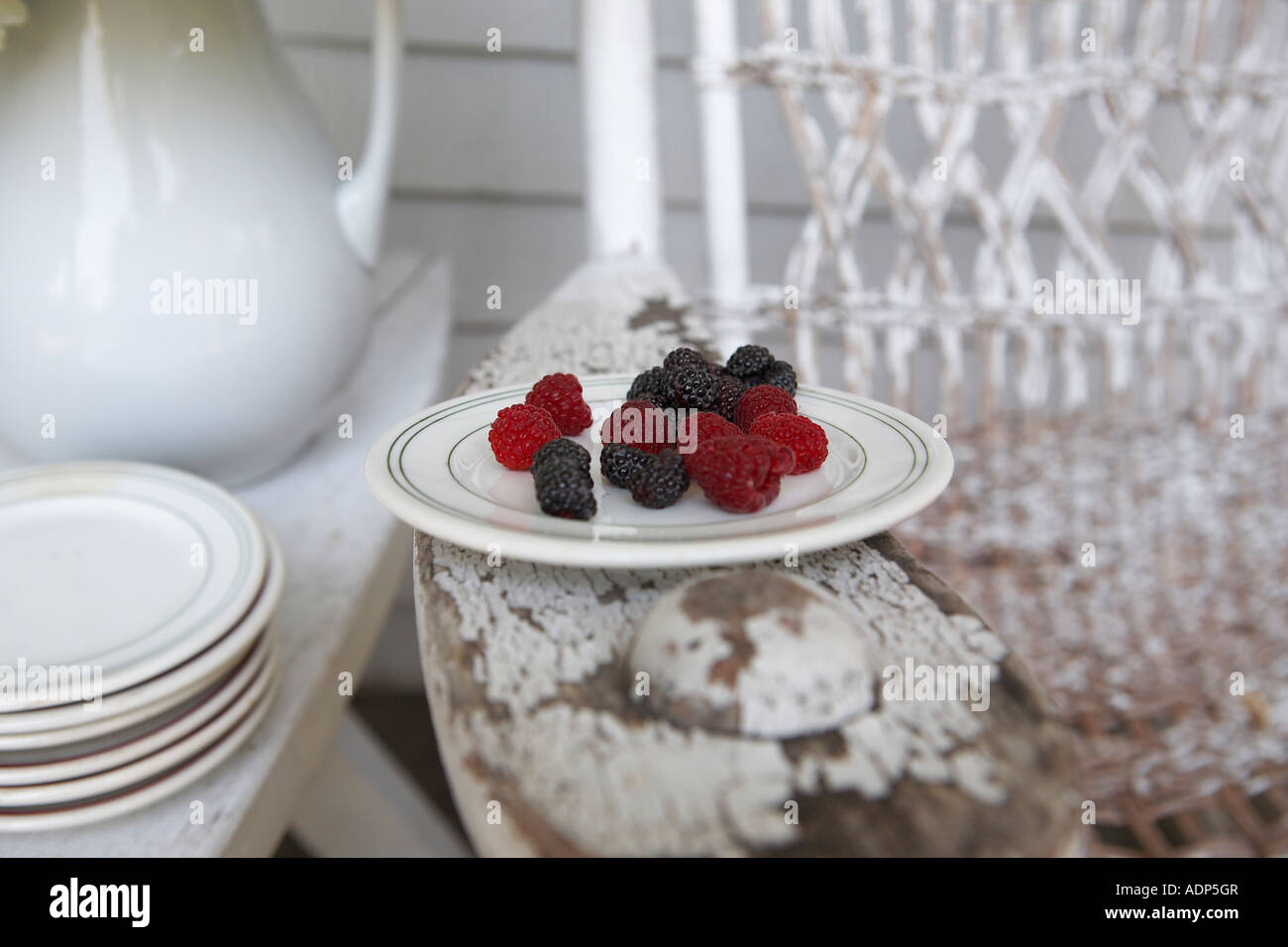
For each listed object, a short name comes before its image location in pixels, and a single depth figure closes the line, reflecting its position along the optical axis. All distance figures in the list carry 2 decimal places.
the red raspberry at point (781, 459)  0.33
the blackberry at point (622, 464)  0.34
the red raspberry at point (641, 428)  0.36
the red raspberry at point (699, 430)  0.36
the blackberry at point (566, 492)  0.32
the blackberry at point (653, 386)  0.39
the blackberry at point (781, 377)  0.42
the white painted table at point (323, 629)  0.42
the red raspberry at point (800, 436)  0.35
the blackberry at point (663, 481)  0.33
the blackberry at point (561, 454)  0.33
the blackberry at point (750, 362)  0.42
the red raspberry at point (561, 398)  0.39
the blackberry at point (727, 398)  0.40
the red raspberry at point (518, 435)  0.36
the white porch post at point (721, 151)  0.84
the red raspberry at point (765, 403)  0.38
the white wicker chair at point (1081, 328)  0.83
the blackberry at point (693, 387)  0.39
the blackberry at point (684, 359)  0.39
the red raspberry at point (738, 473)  0.32
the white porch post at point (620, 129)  0.71
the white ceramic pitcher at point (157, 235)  0.52
